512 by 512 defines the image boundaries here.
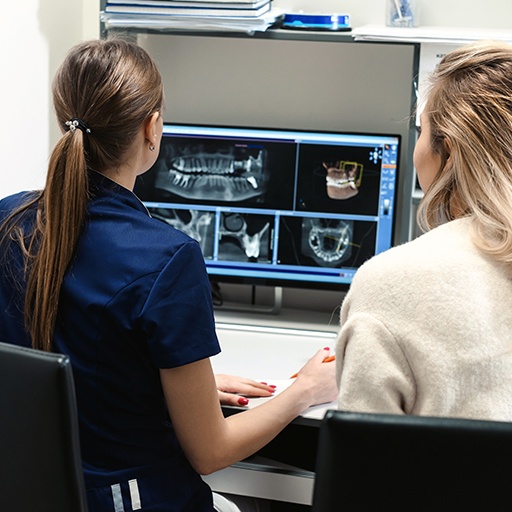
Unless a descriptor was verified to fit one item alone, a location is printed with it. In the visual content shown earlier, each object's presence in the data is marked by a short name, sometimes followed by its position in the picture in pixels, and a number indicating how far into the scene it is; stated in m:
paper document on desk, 2.32
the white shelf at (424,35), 2.72
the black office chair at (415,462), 1.54
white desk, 2.42
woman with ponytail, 2.08
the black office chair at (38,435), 1.86
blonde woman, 1.97
